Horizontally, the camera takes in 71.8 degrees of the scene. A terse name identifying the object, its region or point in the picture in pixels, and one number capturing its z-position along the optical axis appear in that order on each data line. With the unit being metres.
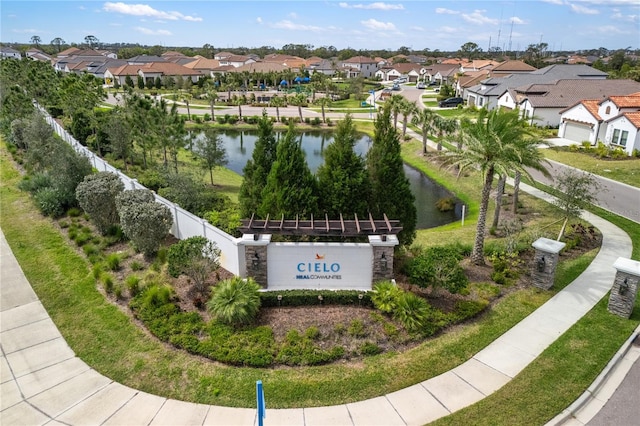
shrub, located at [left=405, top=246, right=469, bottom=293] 12.86
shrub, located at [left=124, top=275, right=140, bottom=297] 13.14
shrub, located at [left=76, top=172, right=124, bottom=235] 17.03
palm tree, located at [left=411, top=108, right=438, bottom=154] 38.44
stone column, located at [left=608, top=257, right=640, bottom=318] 12.32
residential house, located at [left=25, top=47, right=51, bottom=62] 126.03
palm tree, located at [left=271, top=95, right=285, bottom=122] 57.42
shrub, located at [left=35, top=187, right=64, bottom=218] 20.14
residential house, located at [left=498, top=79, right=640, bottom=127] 45.06
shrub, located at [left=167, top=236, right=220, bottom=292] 13.03
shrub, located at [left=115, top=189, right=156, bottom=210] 16.11
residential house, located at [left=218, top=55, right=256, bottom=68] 126.86
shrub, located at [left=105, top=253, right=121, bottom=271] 14.88
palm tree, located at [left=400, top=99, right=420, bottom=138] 42.88
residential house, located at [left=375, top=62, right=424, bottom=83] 108.56
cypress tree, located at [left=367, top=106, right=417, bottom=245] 14.86
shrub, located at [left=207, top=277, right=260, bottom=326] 11.48
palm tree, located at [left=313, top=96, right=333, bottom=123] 55.99
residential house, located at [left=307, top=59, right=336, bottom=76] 117.21
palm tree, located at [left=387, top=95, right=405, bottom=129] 43.75
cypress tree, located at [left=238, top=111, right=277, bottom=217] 15.97
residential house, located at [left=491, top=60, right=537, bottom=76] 77.36
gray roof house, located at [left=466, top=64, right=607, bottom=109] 57.09
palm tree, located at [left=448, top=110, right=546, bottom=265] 14.76
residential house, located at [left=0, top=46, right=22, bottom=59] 130.25
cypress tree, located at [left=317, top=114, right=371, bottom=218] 14.62
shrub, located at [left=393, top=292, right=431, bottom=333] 11.55
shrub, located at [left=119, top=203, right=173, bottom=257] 14.83
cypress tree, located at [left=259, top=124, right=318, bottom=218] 14.26
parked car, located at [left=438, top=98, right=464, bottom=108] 65.31
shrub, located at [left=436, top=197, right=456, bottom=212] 26.86
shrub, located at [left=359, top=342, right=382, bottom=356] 10.78
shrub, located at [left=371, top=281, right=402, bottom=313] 12.02
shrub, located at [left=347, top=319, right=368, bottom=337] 11.29
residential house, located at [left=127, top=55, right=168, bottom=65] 108.25
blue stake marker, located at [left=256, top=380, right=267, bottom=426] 7.23
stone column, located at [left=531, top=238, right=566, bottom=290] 14.02
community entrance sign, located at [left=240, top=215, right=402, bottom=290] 12.91
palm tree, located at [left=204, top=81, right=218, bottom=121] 55.66
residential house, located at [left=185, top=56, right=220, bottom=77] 105.06
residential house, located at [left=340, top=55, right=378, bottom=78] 121.39
